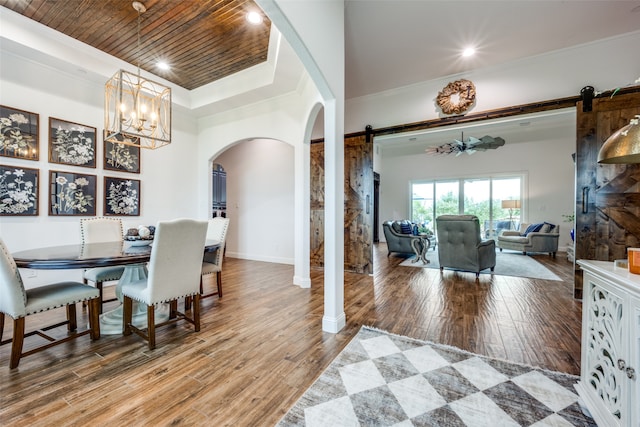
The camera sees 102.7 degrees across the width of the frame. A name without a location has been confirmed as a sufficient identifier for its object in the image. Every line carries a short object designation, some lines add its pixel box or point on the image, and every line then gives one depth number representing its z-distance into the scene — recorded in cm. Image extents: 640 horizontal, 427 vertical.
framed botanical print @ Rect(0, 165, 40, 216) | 292
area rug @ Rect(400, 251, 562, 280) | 443
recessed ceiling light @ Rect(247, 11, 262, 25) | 269
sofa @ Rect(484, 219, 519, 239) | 765
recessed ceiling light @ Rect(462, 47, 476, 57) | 343
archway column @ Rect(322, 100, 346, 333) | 237
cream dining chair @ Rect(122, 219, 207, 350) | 200
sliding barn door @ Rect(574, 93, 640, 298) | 303
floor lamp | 740
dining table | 179
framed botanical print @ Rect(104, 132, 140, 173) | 379
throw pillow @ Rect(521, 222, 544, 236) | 632
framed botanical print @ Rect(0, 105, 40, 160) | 292
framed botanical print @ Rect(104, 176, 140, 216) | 378
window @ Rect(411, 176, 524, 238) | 786
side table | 549
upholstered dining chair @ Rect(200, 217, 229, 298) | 309
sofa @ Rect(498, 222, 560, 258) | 604
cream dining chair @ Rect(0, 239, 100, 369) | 171
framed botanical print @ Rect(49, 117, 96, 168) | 328
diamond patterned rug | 136
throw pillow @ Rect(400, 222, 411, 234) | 593
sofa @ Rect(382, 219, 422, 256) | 587
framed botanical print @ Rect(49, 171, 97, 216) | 328
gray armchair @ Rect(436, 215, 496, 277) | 421
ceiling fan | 577
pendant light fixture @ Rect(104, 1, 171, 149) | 240
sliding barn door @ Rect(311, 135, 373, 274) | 453
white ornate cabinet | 105
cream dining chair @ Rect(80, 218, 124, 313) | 265
